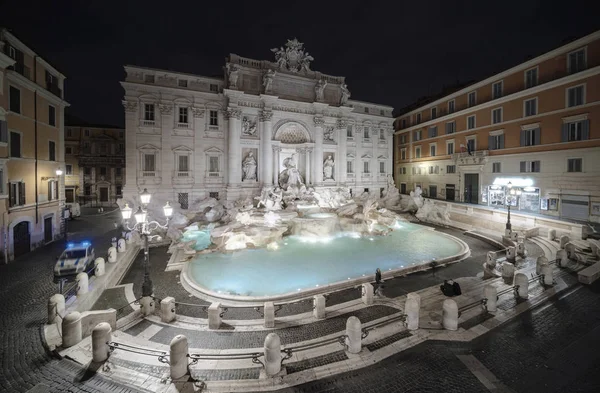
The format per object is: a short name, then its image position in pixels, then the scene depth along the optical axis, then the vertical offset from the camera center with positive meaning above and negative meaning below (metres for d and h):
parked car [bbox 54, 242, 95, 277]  9.70 -2.81
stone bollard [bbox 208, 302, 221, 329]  6.79 -3.46
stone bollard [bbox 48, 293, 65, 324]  6.60 -3.15
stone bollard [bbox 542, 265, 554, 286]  8.62 -2.97
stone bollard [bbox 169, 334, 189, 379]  4.71 -3.20
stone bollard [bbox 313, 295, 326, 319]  7.11 -3.33
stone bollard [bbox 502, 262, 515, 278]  9.43 -3.05
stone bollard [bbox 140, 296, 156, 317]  7.34 -3.42
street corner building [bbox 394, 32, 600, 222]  17.03 +4.79
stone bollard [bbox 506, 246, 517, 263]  11.77 -3.02
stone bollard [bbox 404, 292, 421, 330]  6.27 -3.08
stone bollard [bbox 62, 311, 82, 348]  5.69 -3.23
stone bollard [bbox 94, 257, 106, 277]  9.61 -2.98
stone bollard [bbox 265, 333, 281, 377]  4.89 -3.27
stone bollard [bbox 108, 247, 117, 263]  11.25 -2.97
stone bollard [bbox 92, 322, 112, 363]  5.14 -3.19
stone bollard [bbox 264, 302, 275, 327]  6.86 -3.48
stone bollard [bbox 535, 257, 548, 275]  8.87 -2.62
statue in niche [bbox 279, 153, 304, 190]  24.72 +1.66
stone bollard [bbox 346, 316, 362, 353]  5.46 -3.20
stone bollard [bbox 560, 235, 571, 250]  12.27 -2.45
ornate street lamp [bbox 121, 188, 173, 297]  7.73 -1.10
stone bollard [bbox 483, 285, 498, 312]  7.00 -3.04
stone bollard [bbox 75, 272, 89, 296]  8.06 -3.02
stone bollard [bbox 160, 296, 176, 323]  7.06 -3.42
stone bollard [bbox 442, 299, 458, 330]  6.25 -3.17
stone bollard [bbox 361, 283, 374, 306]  7.93 -3.34
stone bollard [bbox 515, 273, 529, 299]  7.71 -2.96
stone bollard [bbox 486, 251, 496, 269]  10.71 -3.02
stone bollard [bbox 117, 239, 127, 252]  12.85 -2.91
